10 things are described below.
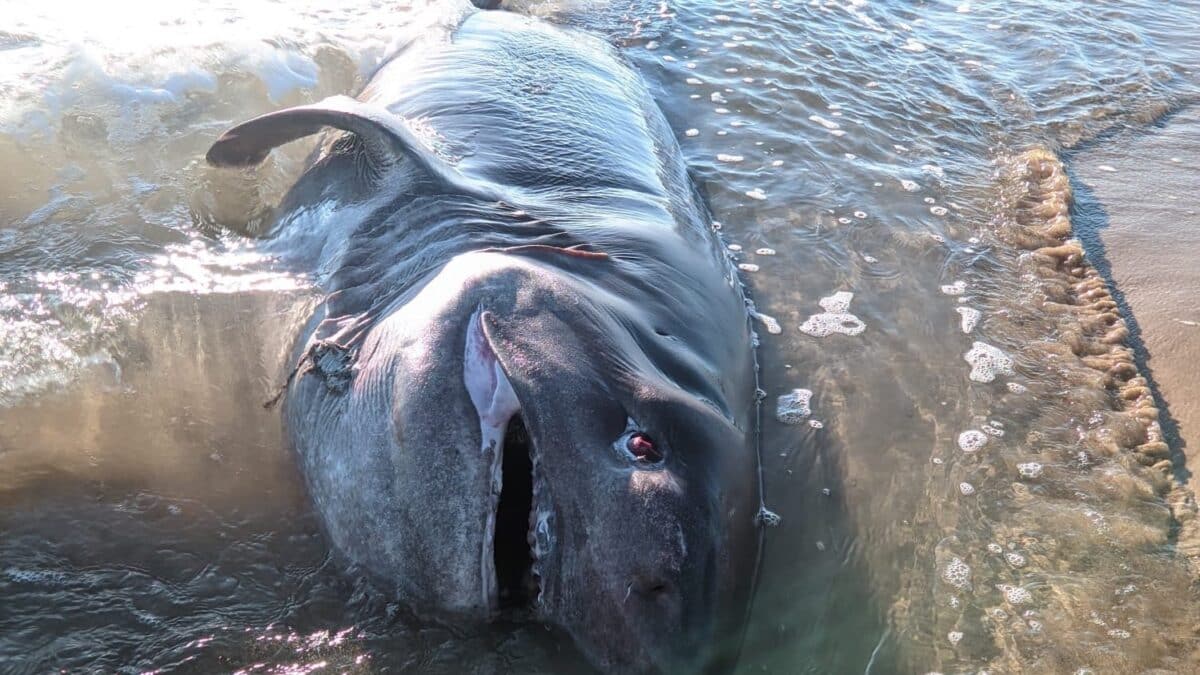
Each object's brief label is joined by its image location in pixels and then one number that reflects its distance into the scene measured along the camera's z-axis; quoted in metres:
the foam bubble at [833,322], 4.84
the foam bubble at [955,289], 5.26
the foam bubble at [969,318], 4.97
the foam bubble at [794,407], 4.20
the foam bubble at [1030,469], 3.97
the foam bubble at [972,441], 4.12
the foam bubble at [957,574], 3.44
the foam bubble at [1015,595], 3.36
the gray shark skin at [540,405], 2.58
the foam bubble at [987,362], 4.60
